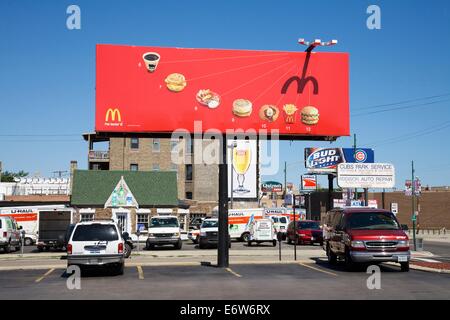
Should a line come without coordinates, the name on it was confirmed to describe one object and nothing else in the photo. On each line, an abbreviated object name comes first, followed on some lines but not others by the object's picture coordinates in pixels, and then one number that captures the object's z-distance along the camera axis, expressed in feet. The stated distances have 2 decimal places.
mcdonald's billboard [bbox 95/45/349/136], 77.82
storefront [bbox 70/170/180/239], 175.83
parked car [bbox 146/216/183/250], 117.50
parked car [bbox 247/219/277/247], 134.62
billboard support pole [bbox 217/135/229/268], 71.00
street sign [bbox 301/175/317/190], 256.19
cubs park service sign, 107.04
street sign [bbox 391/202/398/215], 126.62
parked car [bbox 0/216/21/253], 114.11
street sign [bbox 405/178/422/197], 142.00
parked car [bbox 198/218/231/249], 122.01
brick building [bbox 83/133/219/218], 236.63
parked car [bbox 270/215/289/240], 159.12
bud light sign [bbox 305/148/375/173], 173.78
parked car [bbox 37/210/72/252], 114.93
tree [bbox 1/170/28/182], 390.87
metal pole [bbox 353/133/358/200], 197.26
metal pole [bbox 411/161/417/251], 109.14
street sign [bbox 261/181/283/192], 288.08
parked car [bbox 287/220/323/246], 135.23
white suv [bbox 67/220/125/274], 62.64
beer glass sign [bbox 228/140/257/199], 249.14
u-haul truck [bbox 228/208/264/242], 152.84
